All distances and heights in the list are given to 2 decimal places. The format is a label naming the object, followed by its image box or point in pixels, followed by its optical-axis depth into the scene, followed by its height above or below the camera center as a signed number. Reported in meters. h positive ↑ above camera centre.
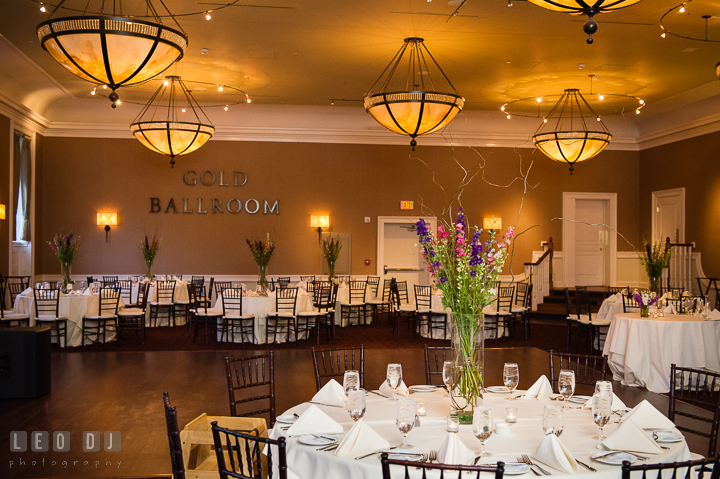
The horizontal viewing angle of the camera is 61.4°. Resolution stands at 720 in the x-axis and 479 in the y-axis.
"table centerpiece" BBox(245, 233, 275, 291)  10.48 -0.20
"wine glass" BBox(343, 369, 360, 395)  2.91 -0.64
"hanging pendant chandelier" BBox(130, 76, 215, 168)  9.89 +1.87
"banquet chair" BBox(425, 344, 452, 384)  4.05 -1.37
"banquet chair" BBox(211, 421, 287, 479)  2.19 -0.82
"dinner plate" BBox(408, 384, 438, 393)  3.48 -0.82
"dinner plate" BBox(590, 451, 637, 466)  2.34 -0.82
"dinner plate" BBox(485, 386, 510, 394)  3.43 -0.81
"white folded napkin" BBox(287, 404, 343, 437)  2.67 -0.79
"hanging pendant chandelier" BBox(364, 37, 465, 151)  7.43 +1.73
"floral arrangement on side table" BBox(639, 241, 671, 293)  9.45 -0.25
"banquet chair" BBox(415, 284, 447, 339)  10.58 -1.20
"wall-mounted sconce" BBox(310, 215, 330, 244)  13.88 +0.60
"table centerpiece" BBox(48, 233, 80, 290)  10.36 -0.15
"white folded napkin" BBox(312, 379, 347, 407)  3.17 -0.78
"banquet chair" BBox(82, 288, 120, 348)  9.55 -1.13
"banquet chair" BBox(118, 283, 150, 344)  10.05 -1.14
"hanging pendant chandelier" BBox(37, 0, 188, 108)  4.87 +1.66
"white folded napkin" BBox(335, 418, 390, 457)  2.40 -0.79
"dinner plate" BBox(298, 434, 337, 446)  2.55 -0.82
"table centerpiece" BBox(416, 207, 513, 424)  2.70 -0.18
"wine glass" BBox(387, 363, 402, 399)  3.19 -0.68
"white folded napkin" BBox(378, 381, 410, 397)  3.31 -0.79
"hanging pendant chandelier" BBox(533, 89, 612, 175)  10.45 +1.85
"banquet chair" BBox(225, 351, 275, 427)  3.63 -1.49
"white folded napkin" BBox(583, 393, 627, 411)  3.15 -0.81
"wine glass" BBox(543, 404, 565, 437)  2.46 -0.70
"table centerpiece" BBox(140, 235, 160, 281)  12.82 -0.07
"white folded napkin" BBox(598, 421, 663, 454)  2.44 -0.78
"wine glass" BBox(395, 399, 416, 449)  2.44 -0.68
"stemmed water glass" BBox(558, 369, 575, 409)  2.97 -0.66
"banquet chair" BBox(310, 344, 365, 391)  7.47 -1.48
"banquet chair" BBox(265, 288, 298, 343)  9.90 -1.11
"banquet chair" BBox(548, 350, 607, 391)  7.28 -1.58
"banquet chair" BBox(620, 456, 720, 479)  1.93 -0.71
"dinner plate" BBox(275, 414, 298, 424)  2.88 -0.82
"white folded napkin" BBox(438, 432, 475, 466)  2.26 -0.77
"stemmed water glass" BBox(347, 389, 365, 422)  2.64 -0.69
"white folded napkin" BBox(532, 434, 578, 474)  2.25 -0.78
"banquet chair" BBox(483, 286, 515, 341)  10.52 -1.13
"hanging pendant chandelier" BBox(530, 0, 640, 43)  3.84 +1.58
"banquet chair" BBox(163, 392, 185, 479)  2.45 -0.81
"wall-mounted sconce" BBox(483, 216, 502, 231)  14.14 +0.61
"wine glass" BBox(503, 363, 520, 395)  3.02 -0.64
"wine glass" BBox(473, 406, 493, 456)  2.34 -0.68
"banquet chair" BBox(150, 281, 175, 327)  11.82 -1.08
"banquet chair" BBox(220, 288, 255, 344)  9.75 -1.18
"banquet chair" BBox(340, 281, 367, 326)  12.04 -1.13
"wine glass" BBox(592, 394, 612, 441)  2.56 -0.68
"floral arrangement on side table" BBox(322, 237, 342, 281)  12.92 -0.11
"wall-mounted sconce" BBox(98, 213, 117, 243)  13.48 +0.59
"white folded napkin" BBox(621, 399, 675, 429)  2.72 -0.77
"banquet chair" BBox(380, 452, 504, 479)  1.95 -0.71
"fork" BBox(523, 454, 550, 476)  2.25 -0.83
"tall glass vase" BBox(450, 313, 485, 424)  2.79 -0.54
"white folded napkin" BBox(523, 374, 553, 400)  3.34 -0.79
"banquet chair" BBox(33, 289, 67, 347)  9.25 -1.03
